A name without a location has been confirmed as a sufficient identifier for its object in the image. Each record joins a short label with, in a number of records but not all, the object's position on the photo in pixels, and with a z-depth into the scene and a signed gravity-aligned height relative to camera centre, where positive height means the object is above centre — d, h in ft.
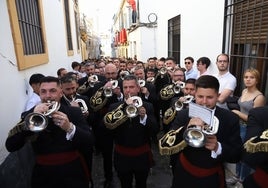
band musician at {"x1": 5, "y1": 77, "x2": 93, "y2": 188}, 8.63 -3.48
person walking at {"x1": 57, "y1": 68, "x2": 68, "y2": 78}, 21.04 -2.48
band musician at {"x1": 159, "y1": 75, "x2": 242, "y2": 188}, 8.36 -3.64
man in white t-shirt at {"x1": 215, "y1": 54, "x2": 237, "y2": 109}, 15.28 -2.73
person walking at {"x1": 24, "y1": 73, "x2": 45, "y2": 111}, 14.20 -2.92
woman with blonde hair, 12.63 -3.12
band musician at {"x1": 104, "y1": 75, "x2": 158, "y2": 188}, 11.56 -4.48
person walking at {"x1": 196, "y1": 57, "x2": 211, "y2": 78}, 19.92 -2.11
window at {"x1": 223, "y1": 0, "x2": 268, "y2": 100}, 15.53 -0.07
